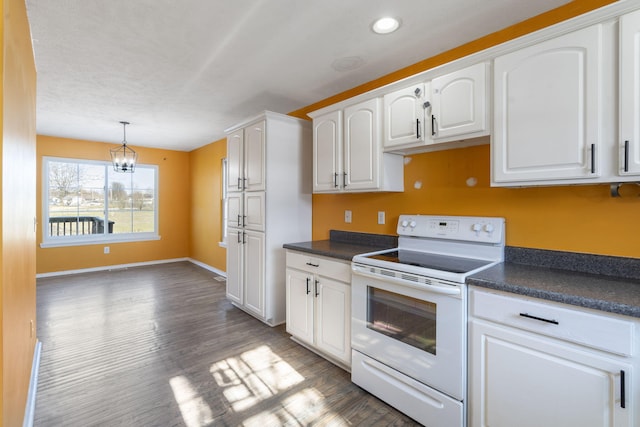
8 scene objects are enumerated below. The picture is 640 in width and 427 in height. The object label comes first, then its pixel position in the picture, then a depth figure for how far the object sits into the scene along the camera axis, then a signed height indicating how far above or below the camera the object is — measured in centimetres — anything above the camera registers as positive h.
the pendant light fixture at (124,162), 478 +78
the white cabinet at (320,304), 238 -82
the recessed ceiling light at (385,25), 198 +125
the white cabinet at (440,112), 187 +67
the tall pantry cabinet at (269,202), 328 +9
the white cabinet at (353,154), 248 +50
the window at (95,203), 540 +15
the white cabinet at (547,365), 121 -71
